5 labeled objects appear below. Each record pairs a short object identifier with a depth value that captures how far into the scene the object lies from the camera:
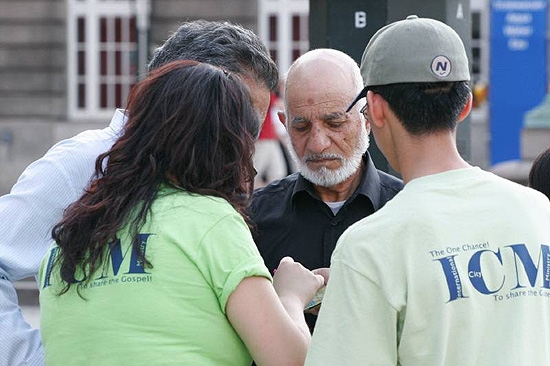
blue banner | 26.89
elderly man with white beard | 5.55
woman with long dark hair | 3.83
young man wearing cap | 3.56
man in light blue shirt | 4.48
